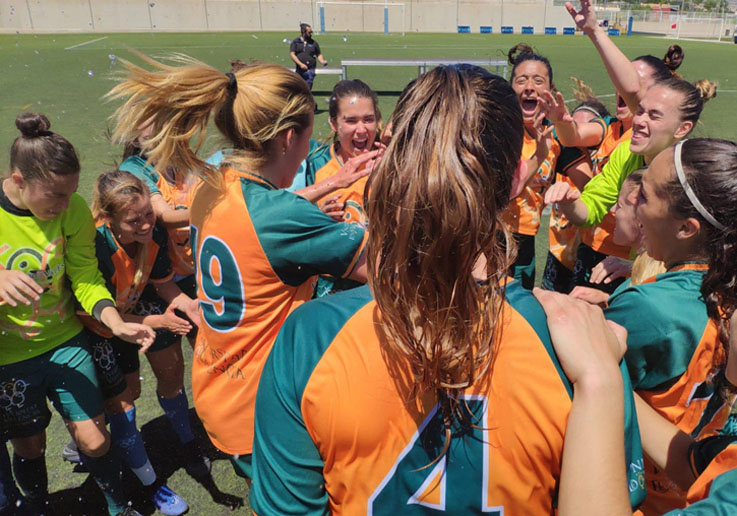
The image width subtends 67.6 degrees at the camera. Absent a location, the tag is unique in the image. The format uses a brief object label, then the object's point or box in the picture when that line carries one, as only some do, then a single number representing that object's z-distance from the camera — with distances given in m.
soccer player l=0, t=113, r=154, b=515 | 2.39
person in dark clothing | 14.52
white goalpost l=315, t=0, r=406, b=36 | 42.72
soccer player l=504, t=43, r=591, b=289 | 3.80
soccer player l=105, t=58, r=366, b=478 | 1.78
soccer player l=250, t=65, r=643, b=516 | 1.02
